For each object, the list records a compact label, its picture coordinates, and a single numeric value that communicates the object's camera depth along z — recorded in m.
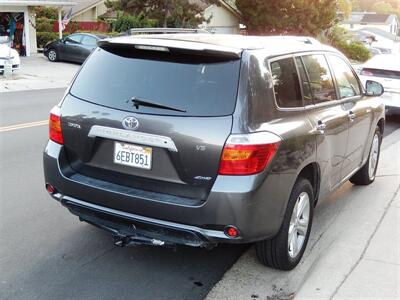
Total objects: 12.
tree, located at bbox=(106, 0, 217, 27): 29.03
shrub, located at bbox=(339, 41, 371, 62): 45.91
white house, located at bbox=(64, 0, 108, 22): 37.56
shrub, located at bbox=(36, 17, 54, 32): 30.88
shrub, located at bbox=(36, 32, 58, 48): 29.87
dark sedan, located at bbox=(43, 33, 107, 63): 24.28
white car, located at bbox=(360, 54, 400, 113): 11.57
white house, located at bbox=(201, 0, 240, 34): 38.28
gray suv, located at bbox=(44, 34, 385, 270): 3.56
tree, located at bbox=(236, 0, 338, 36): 37.41
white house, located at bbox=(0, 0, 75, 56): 26.33
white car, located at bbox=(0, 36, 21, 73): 18.22
